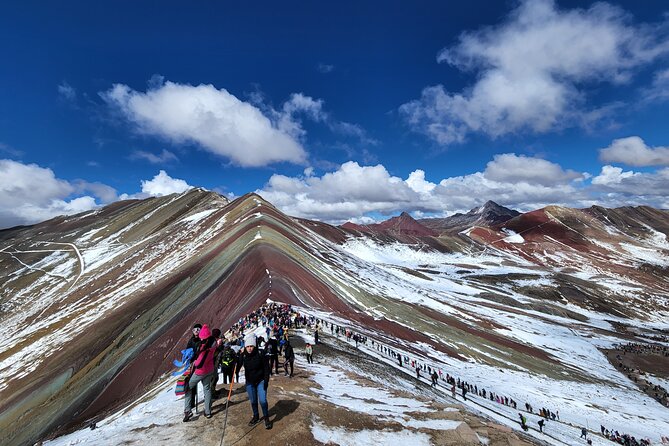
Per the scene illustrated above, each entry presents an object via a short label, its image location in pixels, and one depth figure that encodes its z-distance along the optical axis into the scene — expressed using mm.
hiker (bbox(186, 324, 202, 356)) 10922
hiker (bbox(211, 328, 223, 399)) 10579
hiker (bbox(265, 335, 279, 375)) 15559
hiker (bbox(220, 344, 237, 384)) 12094
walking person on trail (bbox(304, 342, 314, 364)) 20562
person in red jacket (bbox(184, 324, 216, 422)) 10227
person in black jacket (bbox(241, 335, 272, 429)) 9641
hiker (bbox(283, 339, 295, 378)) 16191
